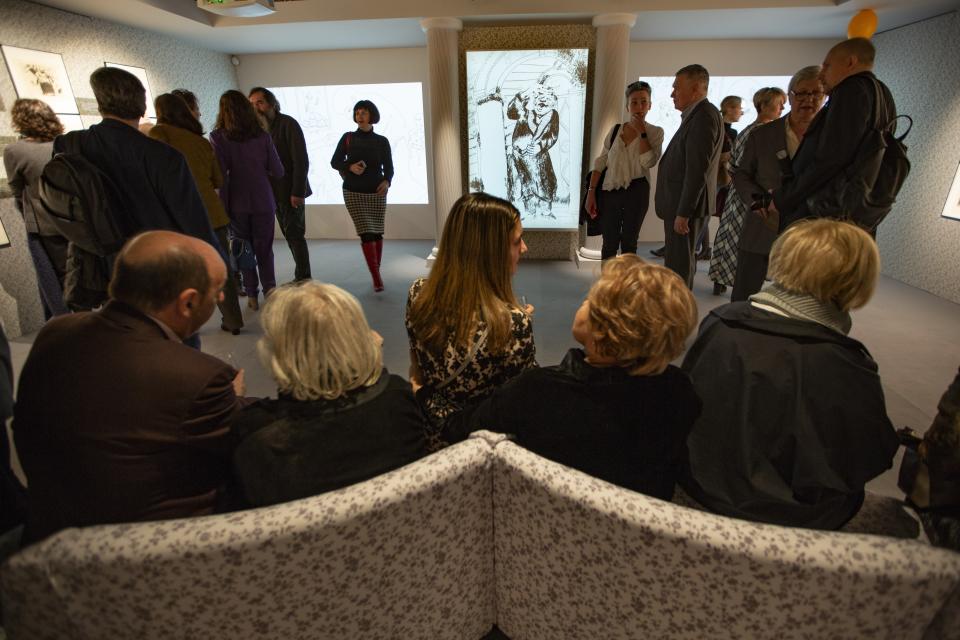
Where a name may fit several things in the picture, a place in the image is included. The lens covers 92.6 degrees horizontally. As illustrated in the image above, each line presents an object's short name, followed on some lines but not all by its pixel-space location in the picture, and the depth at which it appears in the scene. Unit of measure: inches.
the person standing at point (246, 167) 123.6
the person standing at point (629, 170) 129.7
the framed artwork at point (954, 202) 152.5
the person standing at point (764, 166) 101.8
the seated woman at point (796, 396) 38.4
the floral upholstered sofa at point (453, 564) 27.2
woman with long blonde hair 49.6
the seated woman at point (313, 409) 34.5
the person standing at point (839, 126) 79.0
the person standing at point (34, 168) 98.3
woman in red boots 151.6
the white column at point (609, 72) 161.2
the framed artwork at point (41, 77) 128.7
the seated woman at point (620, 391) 35.8
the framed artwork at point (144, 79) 170.8
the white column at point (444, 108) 166.2
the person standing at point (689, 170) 109.1
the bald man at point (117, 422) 33.2
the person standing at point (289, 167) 145.0
